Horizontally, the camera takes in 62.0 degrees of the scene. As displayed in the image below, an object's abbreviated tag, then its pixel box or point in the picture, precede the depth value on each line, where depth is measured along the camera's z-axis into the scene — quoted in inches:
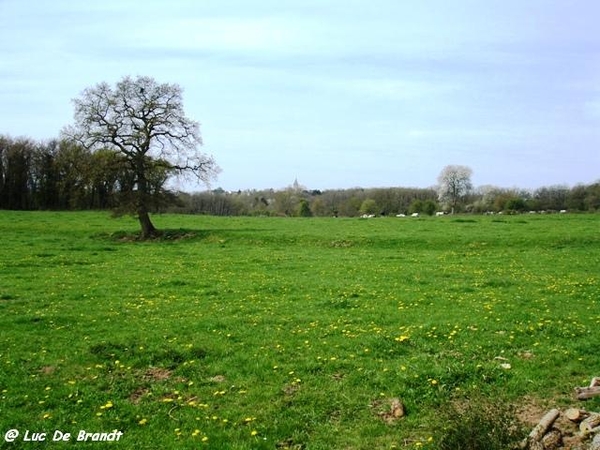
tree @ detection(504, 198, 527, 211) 3729.8
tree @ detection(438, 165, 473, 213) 4505.4
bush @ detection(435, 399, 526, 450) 256.2
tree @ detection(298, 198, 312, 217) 4185.5
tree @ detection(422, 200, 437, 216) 3799.2
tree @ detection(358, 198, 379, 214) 4663.6
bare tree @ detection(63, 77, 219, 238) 1552.7
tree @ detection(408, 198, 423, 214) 4045.3
